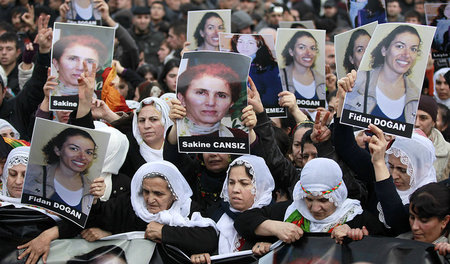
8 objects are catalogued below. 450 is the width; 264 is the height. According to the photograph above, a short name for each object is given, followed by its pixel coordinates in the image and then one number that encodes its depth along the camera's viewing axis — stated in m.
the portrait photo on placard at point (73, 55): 12.30
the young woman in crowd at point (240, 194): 9.88
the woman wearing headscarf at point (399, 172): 9.18
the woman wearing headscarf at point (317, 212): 9.34
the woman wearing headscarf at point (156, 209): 9.84
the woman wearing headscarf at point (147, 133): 11.98
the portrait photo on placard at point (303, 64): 12.83
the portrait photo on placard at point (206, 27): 14.63
